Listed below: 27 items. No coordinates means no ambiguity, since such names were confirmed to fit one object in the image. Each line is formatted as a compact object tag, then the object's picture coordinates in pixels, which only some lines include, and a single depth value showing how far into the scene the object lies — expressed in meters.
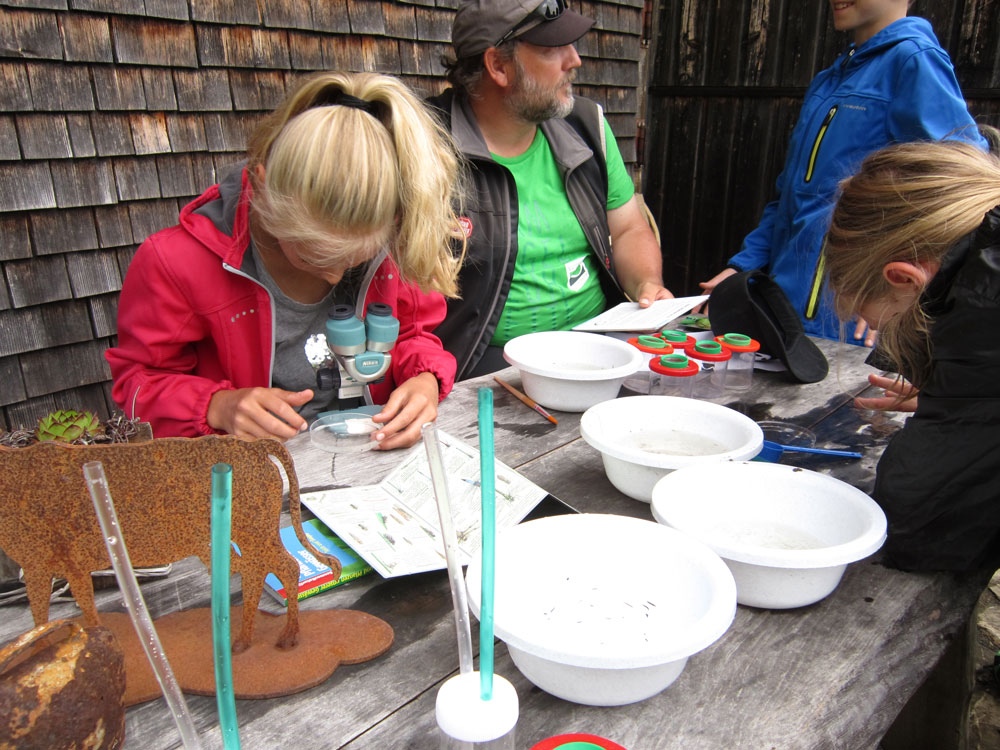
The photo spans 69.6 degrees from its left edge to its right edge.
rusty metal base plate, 0.83
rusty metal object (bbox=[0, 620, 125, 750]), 0.62
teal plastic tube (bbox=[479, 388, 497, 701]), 0.55
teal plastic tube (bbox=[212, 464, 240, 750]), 0.52
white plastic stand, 0.66
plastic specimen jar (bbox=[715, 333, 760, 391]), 1.83
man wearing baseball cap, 2.40
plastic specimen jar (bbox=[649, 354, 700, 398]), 1.56
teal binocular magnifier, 1.47
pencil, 1.63
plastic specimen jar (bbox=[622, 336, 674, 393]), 1.73
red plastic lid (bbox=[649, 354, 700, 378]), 1.55
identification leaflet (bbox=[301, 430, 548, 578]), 1.08
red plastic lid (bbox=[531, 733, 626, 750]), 0.74
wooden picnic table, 0.79
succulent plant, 1.23
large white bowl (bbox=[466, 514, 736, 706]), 0.75
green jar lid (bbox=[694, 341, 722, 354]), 1.67
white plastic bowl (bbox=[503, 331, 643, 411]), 1.60
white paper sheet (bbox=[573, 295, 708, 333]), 2.01
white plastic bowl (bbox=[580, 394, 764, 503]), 1.21
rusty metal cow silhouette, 0.80
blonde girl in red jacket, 1.32
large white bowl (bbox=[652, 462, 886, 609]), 0.93
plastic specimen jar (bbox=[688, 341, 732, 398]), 1.67
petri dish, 1.50
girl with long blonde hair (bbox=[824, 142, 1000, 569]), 1.03
